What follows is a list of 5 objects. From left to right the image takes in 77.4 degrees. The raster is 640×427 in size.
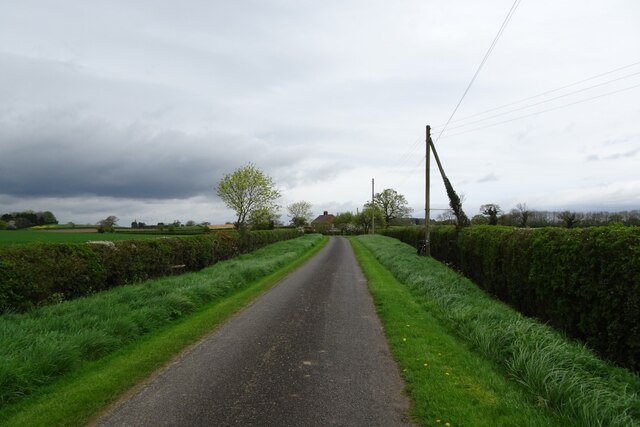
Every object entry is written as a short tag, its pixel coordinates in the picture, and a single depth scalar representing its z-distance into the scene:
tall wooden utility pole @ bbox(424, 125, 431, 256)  25.34
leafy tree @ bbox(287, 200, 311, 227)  132.15
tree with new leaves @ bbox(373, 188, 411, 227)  116.25
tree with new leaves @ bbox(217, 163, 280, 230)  48.56
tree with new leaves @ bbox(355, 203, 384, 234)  111.19
